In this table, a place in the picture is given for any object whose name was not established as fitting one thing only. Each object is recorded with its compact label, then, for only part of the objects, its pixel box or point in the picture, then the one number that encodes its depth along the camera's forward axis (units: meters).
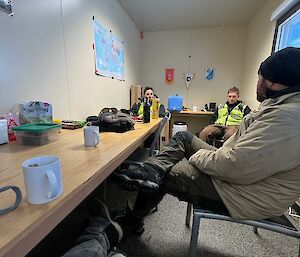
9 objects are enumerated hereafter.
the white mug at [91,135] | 0.95
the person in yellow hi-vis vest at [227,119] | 2.89
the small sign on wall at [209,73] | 4.02
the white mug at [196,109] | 3.96
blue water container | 3.75
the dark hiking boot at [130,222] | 1.29
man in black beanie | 0.79
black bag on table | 1.38
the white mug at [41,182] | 0.45
